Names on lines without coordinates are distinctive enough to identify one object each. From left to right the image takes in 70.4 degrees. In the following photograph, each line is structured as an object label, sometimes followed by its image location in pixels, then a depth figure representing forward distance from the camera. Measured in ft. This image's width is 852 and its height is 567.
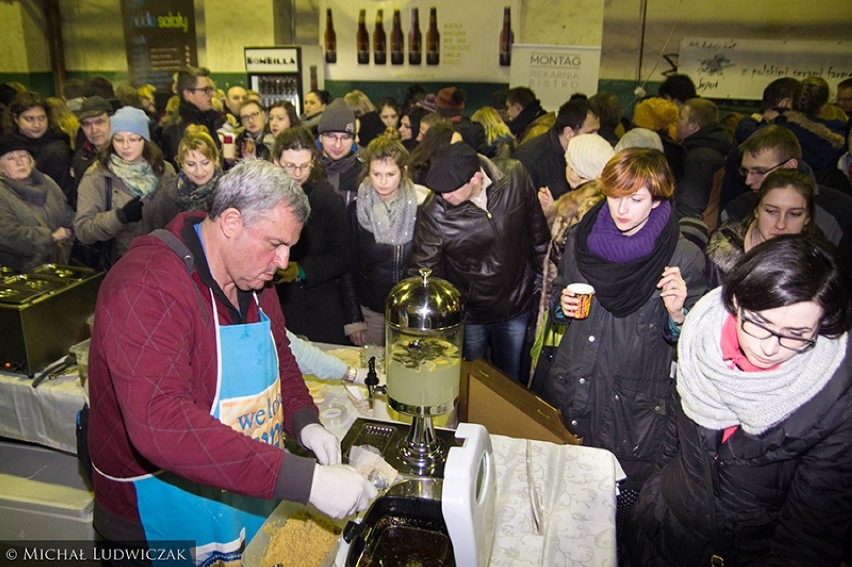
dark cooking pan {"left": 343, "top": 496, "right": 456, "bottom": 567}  4.59
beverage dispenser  5.32
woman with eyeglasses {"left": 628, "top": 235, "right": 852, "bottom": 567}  4.33
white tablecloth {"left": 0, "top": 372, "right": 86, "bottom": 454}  8.07
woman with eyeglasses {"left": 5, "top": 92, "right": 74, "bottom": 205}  14.12
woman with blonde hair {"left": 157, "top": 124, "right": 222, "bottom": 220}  10.92
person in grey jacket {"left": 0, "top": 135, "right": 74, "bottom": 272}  11.13
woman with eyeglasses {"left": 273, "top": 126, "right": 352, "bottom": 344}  10.43
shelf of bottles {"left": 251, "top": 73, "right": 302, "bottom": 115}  23.84
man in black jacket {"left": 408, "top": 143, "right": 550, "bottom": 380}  9.21
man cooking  4.32
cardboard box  6.64
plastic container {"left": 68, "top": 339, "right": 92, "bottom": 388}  7.63
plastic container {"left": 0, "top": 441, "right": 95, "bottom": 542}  7.31
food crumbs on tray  4.88
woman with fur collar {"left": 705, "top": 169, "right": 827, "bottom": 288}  7.55
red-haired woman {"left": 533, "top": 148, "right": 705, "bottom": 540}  6.90
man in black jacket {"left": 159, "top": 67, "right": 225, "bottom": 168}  17.74
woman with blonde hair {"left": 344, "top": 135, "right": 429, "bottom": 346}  10.40
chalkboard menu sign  28.07
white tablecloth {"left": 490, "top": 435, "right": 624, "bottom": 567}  5.11
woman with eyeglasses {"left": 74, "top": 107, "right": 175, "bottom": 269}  11.40
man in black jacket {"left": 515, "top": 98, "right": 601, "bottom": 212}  13.05
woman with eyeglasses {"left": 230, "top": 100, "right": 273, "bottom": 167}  15.87
